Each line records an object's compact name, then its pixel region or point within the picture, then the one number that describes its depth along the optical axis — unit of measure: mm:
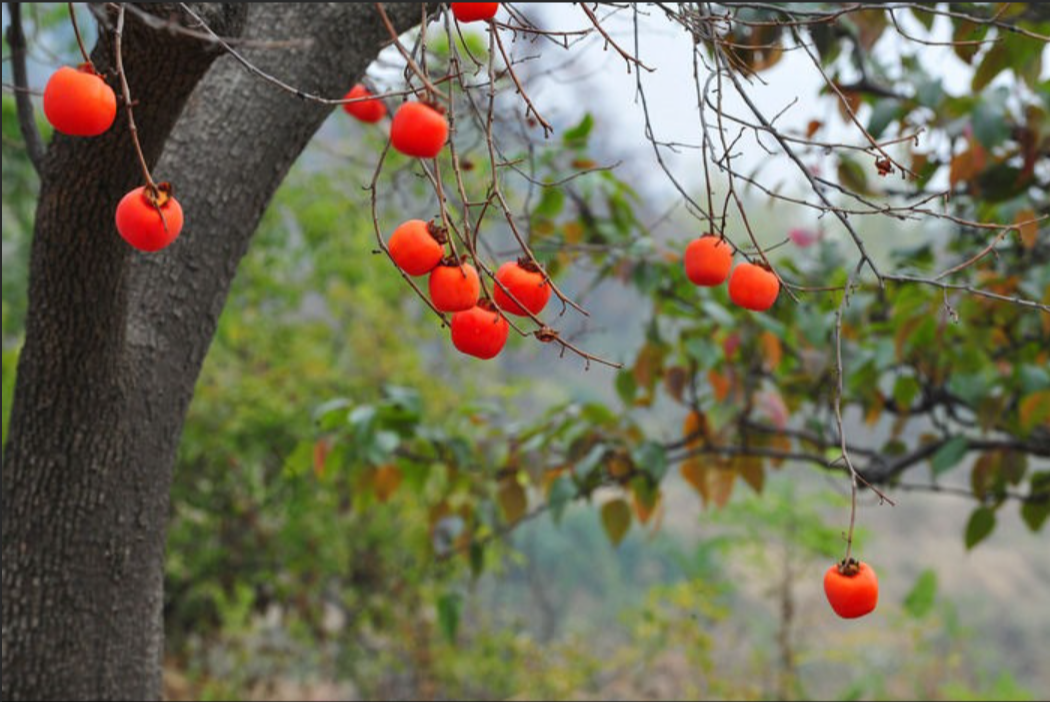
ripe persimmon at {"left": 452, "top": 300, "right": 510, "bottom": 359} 4426
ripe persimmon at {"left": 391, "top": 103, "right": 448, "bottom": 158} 4222
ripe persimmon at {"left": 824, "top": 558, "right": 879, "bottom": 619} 4485
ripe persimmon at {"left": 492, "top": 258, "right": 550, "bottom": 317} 4477
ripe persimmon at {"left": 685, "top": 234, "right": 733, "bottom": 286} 4573
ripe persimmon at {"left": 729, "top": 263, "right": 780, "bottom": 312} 4588
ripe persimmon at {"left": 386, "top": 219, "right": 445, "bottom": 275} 4363
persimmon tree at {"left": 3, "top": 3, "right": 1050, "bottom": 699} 4784
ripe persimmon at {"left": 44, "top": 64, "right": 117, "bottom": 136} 4301
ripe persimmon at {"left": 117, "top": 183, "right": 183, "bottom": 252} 4382
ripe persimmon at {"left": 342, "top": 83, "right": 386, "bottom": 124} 5552
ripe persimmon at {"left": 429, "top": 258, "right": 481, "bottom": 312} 4369
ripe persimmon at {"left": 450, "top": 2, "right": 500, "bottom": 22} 4275
